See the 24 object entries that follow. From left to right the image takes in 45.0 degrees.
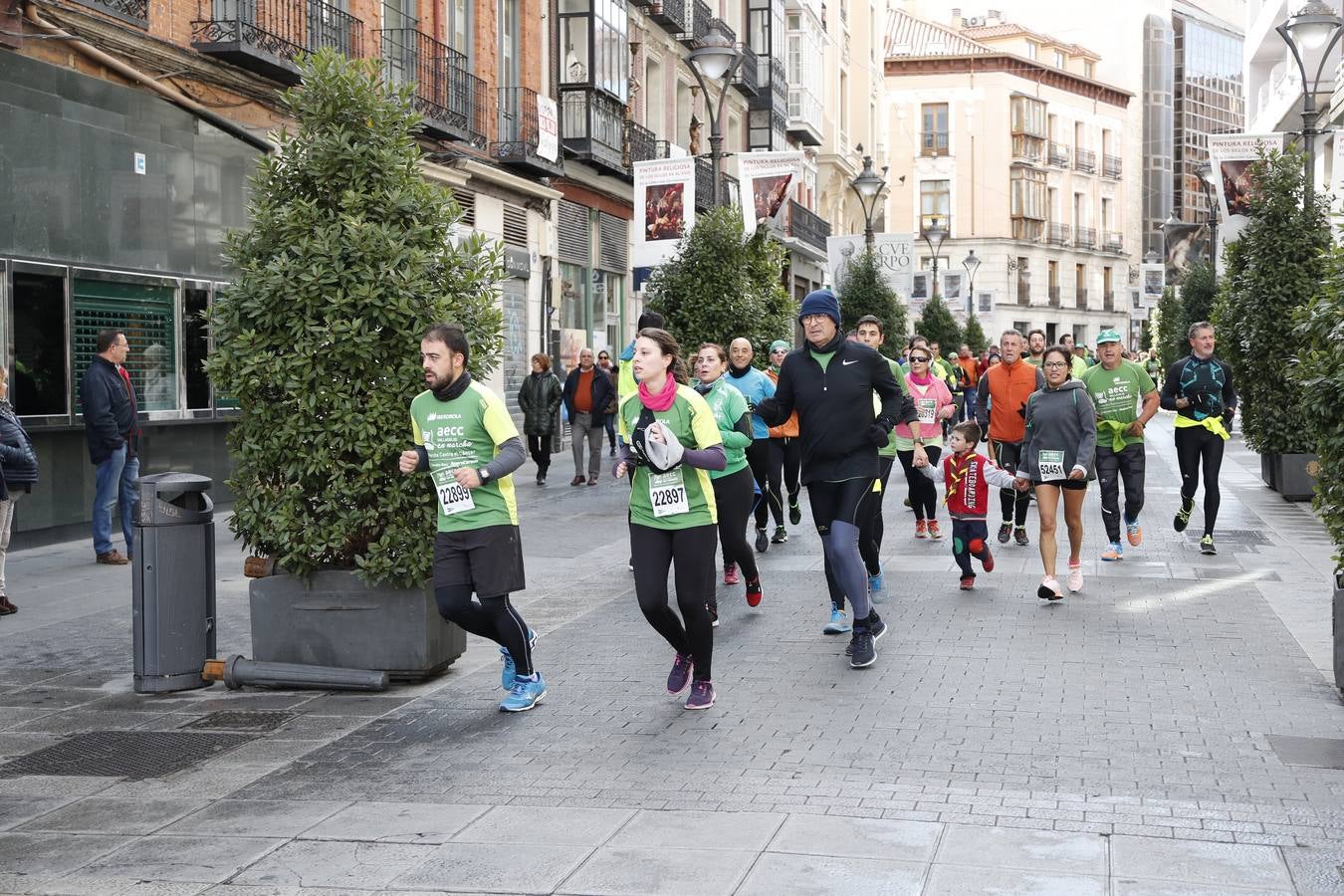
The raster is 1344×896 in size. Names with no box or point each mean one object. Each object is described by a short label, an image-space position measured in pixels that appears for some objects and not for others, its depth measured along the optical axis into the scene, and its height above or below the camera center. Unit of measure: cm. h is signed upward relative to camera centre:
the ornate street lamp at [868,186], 3800 +489
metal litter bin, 784 -89
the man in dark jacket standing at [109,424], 1262 -20
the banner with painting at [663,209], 2216 +257
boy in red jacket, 1112 -72
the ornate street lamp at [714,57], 2128 +447
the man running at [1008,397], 1329 -3
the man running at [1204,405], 1303 -10
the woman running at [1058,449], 1065 -36
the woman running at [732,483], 1002 -56
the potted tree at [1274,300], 1788 +104
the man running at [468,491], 712 -41
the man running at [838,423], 835 -15
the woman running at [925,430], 1452 -33
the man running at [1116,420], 1271 -21
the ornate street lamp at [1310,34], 1917 +430
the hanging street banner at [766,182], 2356 +311
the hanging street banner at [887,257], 3794 +329
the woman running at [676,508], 726 -50
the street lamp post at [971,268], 6500 +523
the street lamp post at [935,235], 6118 +621
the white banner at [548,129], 2634 +439
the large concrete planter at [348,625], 795 -113
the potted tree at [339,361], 783 +18
